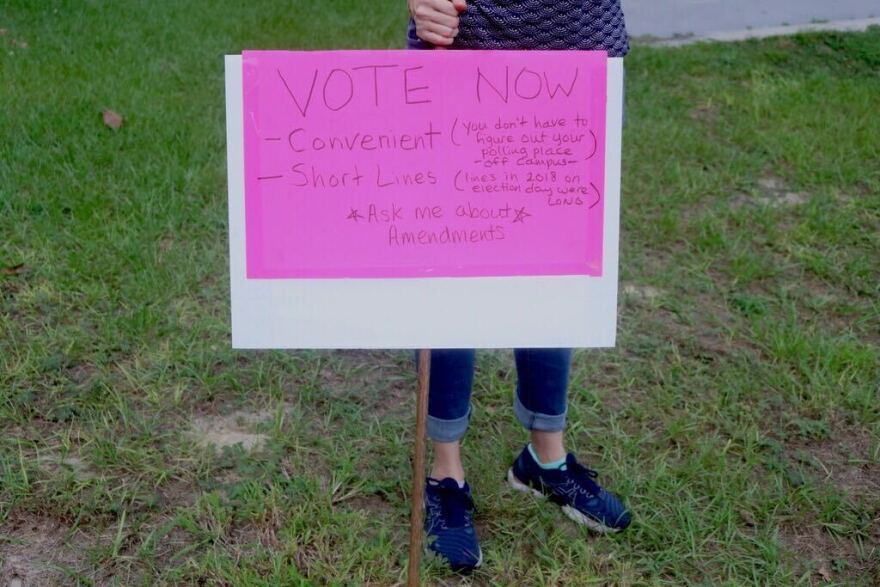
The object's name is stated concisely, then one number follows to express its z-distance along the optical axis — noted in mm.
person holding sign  1533
